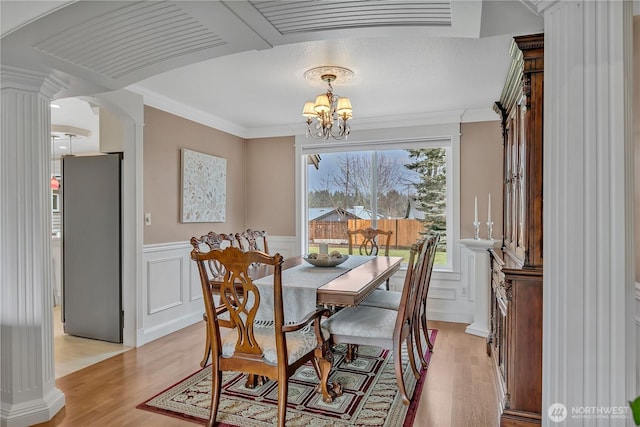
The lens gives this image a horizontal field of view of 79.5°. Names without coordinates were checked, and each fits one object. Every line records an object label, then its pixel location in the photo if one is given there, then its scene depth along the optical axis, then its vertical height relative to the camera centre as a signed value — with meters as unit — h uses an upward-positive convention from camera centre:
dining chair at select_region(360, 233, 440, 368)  2.98 -0.75
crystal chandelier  3.10 +0.88
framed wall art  4.28 +0.27
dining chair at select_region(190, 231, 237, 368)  2.86 -0.25
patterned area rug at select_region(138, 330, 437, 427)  2.29 -1.25
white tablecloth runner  2.39 -0.54
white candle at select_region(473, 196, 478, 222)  4.02 +0.03
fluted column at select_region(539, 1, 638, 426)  1.15 -0.01
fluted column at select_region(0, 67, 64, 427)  2.23 -0.24
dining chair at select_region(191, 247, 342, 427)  2.01 -0.76
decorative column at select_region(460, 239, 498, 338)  3.88 -0.87
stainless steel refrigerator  3.74 -0.36
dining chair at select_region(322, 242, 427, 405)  2.48 -0.78
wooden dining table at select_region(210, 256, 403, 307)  2.29 -0.49
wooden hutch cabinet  1.97 -0.35
